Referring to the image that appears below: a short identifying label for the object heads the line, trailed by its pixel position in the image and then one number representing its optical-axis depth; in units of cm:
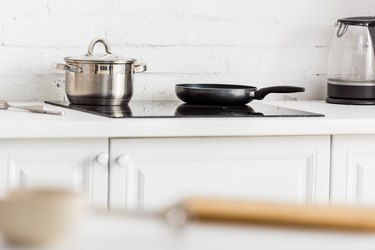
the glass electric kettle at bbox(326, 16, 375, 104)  300
